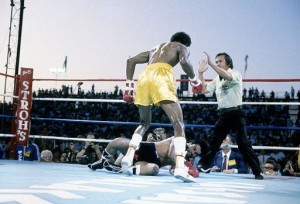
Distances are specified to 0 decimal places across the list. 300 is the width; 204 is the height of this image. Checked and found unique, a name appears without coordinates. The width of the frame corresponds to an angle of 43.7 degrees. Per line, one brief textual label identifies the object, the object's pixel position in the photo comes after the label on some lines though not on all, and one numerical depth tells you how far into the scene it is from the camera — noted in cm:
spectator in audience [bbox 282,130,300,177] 412
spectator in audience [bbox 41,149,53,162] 557
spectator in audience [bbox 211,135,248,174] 409
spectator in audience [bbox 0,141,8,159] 522
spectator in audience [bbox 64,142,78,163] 659
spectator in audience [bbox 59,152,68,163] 681
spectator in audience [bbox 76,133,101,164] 501
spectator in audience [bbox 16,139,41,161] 491
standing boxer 273
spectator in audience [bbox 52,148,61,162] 701
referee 320
